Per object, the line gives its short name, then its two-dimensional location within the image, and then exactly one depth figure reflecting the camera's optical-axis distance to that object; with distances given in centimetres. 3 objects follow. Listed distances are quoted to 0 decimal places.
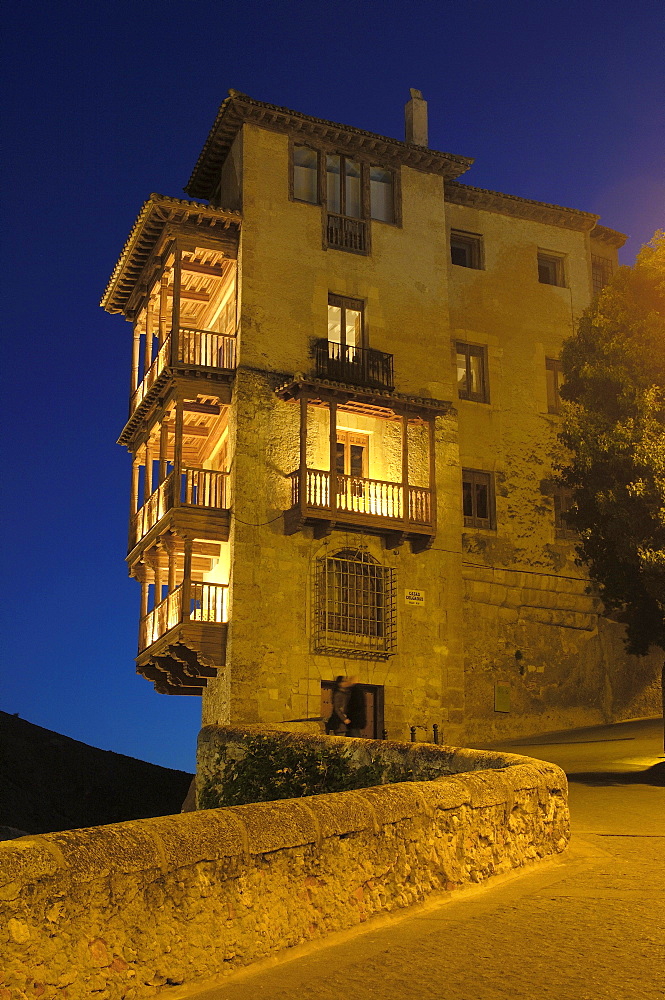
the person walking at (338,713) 2384
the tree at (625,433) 1953
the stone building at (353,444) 2498
